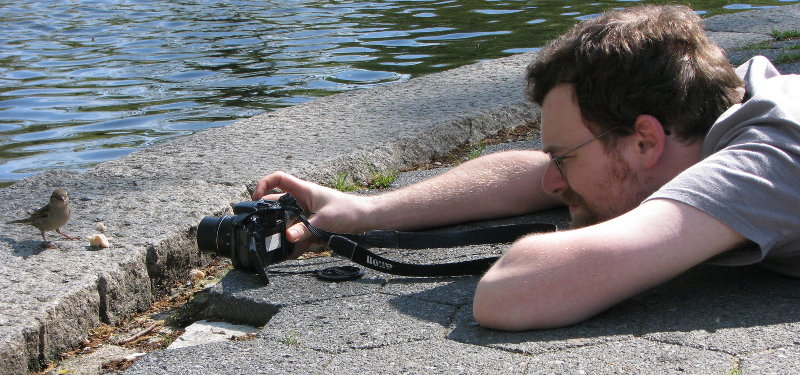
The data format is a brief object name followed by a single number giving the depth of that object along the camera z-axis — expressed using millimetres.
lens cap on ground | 2916
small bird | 3090
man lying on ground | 2193
